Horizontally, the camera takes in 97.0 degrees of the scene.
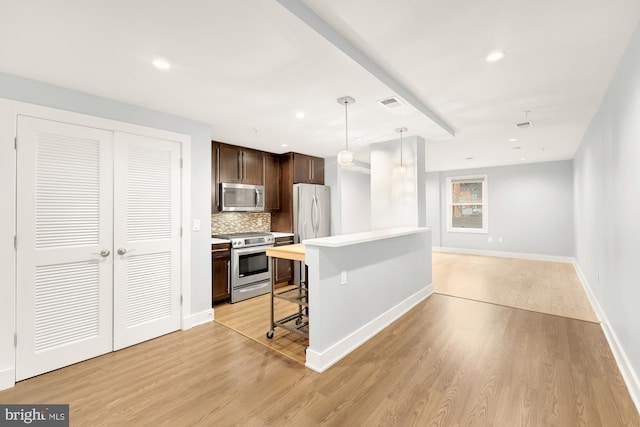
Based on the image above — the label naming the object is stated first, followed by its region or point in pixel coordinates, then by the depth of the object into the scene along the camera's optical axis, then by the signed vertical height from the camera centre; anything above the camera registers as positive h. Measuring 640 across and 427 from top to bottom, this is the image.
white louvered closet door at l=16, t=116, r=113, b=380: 2.27 -0.25
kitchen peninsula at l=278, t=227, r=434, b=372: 2.39 -0.75
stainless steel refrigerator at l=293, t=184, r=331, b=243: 5.04 +0.06
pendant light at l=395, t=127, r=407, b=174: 3.78 +0.63
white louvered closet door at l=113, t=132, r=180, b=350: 2.76 -0.24
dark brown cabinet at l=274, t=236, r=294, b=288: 4.83 -0.94
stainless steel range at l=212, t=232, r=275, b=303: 4.12 -0.76
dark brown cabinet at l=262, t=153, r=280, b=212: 5.04 +0.61
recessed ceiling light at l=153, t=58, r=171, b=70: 2.02 +1.11
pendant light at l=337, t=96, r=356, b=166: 2.72 +0.59
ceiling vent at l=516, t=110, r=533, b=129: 3.58 +1.20
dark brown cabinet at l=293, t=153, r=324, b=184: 5.18 +0.88
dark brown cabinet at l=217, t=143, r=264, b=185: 4.37 +0.82
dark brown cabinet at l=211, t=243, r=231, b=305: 3.91 -0.79
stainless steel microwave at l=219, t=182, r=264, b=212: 4.36 +0.28
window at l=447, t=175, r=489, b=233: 7.79 +0.28
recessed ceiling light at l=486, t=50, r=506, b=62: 2.06 +1.18
